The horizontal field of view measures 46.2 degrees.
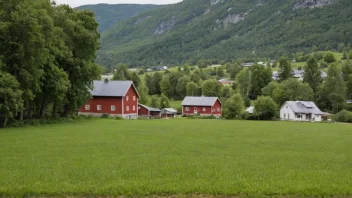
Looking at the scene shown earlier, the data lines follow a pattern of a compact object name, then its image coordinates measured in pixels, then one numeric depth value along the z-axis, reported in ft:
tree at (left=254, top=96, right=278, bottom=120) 280.72
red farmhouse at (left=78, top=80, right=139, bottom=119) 240.94
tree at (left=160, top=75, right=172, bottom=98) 481.87
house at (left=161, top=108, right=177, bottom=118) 318.57
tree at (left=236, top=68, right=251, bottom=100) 445.58
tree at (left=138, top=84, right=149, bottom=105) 361.32
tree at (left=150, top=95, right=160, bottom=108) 360.89
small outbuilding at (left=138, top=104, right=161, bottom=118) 305.32
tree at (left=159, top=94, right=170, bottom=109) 368.27
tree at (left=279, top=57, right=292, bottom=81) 433.89
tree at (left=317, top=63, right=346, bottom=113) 345.64
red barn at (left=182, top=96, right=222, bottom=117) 336.70
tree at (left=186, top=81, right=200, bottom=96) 465.06
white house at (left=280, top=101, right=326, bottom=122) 313.94
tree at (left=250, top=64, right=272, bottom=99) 434.71
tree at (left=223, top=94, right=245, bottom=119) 284.41
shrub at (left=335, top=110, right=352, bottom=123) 272.51
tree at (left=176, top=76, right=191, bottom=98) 483.51
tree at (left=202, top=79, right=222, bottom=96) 444.96
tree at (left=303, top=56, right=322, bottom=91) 402.72
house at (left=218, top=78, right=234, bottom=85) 563.24
